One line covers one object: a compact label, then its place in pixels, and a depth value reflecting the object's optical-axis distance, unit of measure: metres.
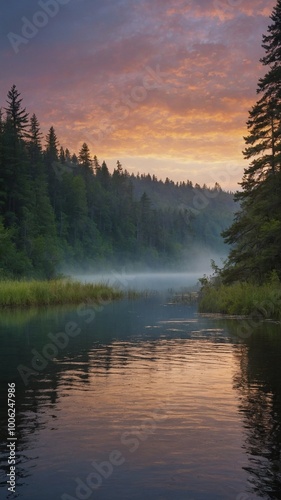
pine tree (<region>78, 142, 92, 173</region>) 141.32
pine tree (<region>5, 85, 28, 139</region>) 79.38
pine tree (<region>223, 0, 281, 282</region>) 31.00
